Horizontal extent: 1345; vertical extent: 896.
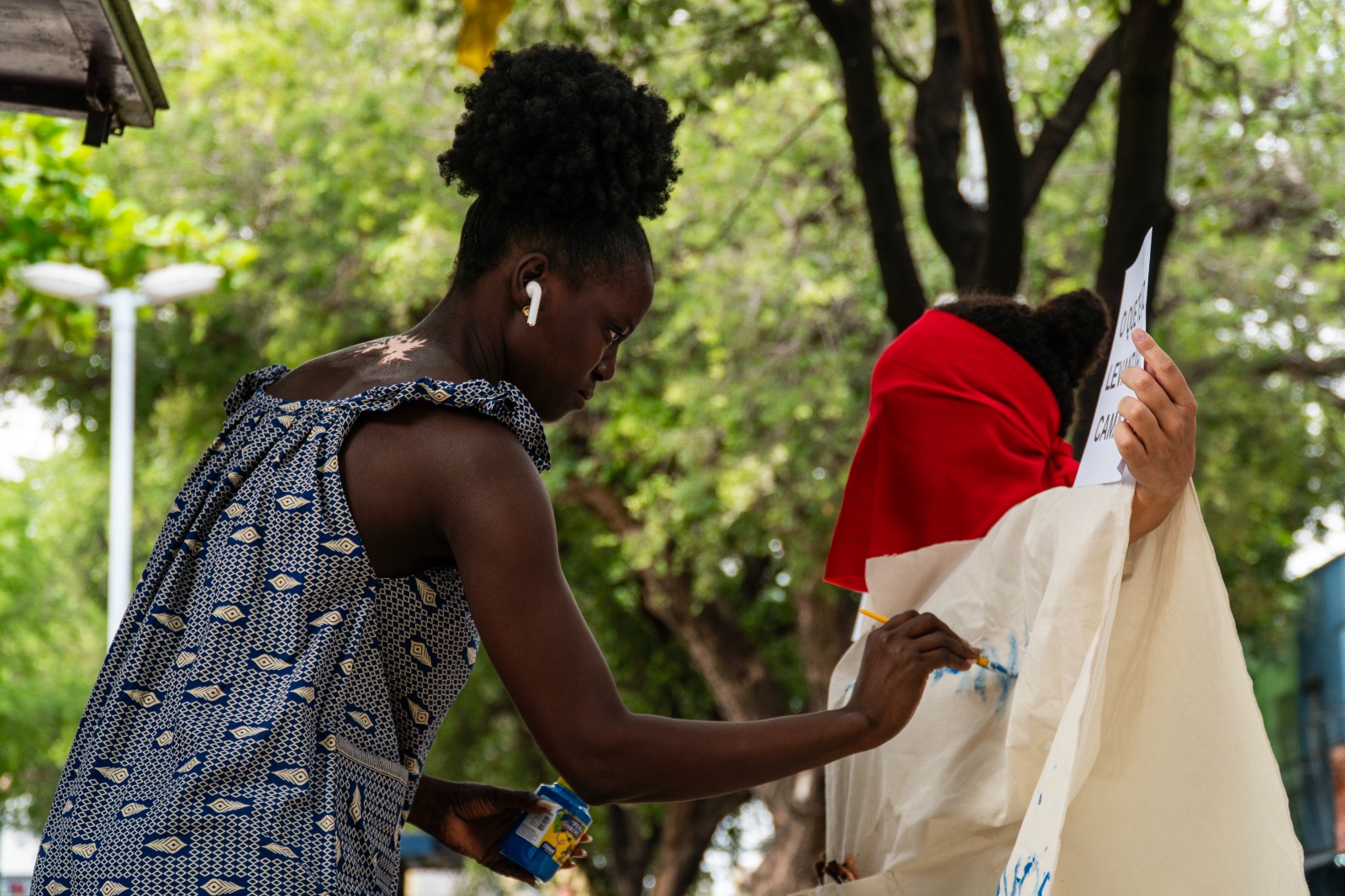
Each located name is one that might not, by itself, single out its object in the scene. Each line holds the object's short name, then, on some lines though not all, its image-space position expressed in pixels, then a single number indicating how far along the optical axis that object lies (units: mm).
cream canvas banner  1952
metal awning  2529
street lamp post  8844
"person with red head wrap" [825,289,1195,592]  2586
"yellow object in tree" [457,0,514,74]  3528
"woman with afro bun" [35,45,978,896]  1654
